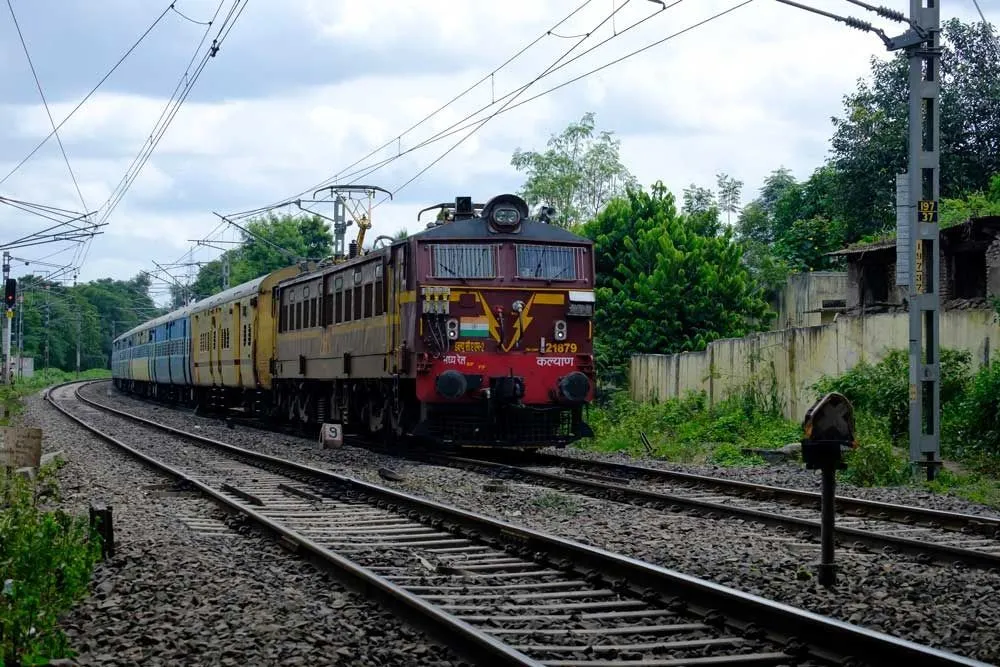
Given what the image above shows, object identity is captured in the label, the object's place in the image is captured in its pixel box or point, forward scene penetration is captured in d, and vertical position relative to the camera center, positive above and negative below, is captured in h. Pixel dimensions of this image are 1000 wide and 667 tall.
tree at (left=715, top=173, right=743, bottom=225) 82.00 +11.84
